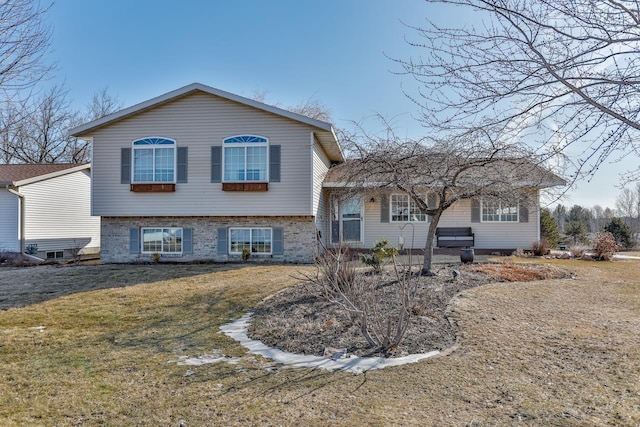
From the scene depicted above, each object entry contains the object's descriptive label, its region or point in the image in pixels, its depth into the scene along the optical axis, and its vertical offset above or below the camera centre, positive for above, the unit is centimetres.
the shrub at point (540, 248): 1455 -80
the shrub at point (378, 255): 862 -65
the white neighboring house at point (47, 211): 1509 +55
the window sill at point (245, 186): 1231 +119
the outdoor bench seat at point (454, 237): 1534 -44
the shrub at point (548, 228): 1741 -10
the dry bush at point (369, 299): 459 -112
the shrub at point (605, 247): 1358 -72
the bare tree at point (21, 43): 542 +253
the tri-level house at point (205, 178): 1241 +146
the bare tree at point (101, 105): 2898 +866
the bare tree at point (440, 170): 744 +112
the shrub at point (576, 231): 2272 -30
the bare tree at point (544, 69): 349 +145
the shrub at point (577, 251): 1448 -92
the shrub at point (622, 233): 2055 -37
